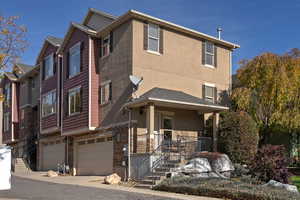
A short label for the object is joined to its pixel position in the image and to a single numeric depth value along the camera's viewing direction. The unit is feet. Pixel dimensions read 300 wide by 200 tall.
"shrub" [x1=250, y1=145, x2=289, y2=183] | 39.79
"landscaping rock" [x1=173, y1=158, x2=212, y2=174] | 47.03
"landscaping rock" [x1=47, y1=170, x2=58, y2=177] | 64.37
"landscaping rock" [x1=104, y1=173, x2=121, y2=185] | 50.01
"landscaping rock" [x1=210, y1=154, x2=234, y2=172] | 48.09
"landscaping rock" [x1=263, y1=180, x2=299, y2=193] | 36.18
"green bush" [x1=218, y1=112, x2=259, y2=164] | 52.45
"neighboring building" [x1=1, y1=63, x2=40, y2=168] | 87.23
